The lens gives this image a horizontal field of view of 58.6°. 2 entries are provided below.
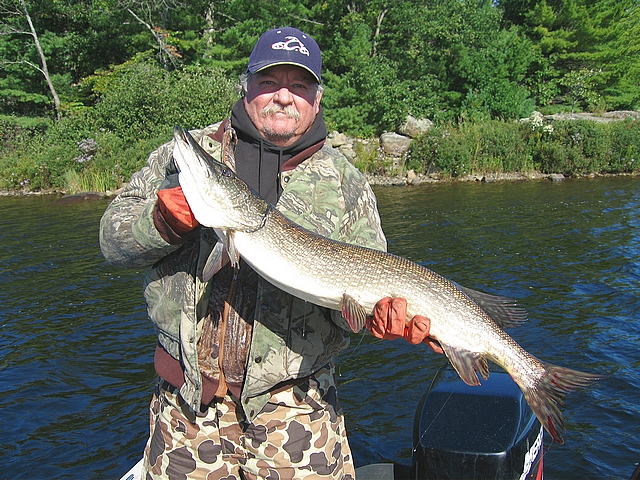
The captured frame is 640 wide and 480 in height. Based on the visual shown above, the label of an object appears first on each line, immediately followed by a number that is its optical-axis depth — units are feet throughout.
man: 8.55
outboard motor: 9.80
